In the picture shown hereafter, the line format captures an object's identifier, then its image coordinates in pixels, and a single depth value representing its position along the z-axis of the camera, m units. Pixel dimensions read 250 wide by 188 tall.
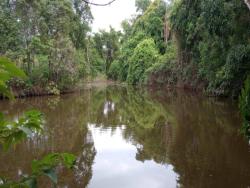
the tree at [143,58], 22.87
